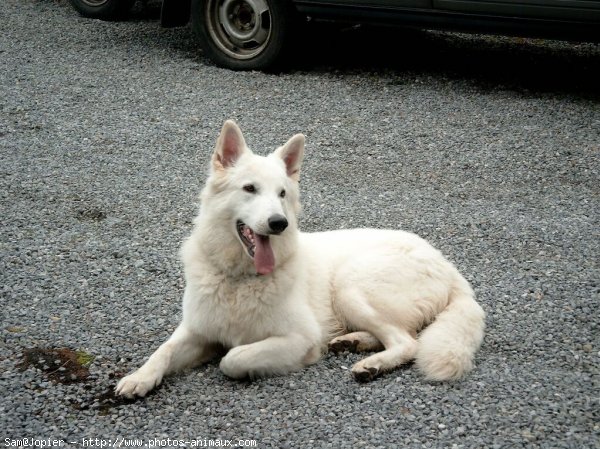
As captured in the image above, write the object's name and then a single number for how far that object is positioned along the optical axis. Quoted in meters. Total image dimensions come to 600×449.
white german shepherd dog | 3.91
